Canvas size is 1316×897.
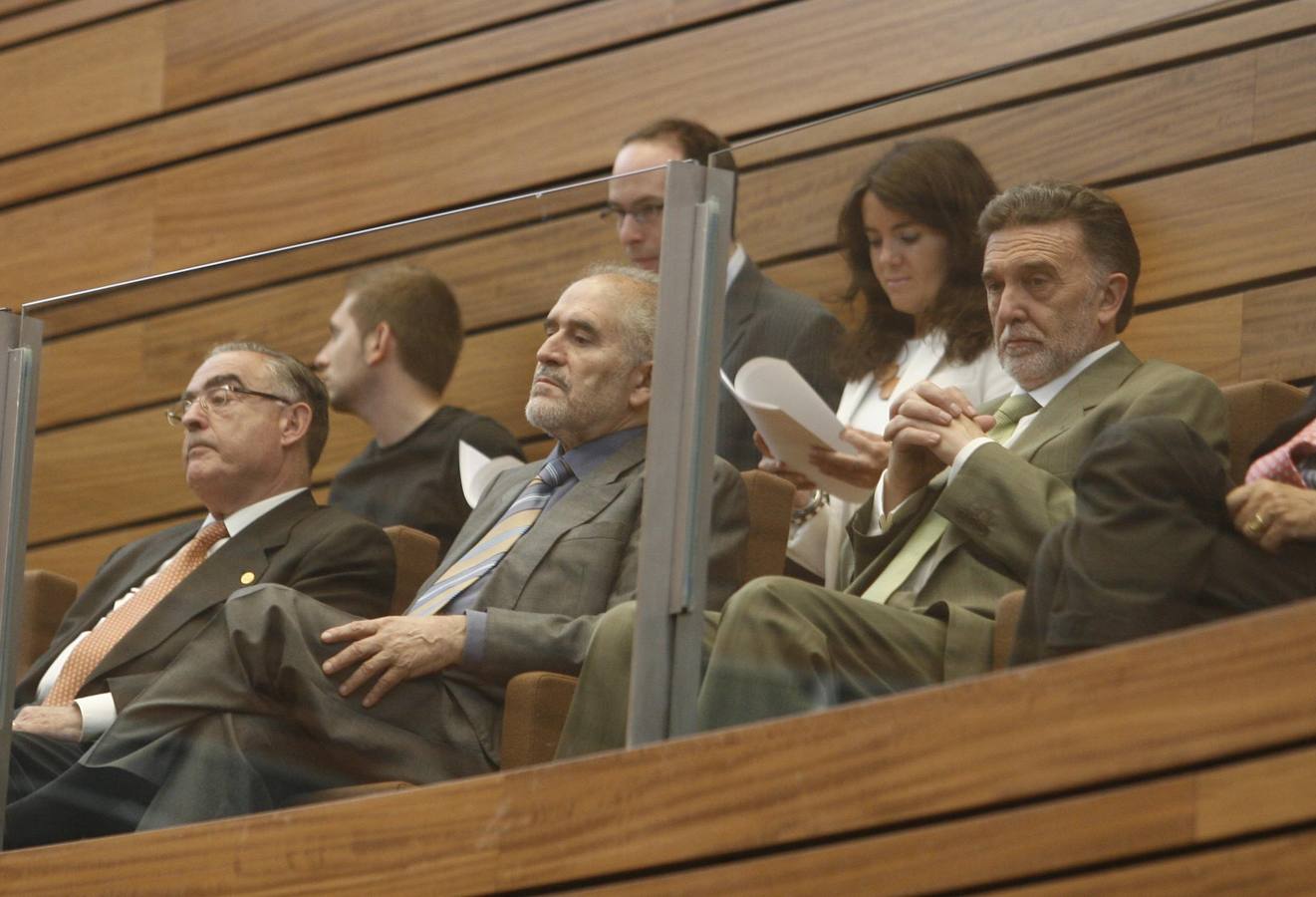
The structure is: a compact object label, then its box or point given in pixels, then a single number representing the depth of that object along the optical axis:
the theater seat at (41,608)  6.35
